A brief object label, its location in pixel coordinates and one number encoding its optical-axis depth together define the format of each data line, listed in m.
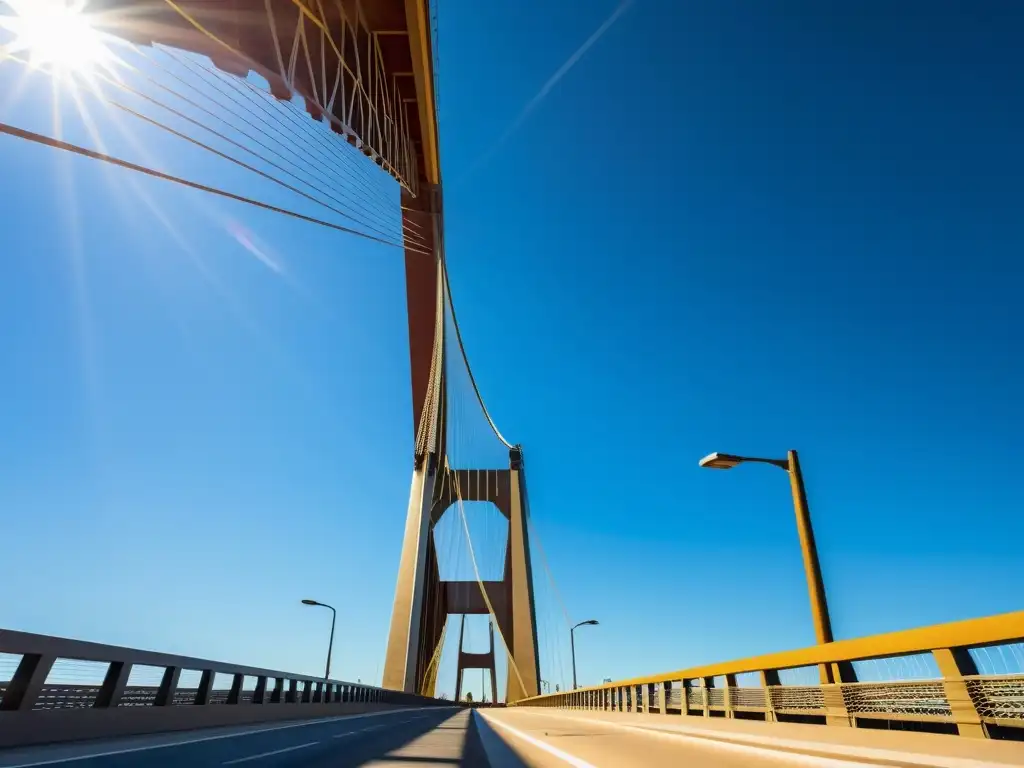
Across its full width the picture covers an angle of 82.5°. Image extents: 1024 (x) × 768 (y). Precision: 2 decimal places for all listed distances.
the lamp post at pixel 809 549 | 6.63
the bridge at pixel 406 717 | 3.68
